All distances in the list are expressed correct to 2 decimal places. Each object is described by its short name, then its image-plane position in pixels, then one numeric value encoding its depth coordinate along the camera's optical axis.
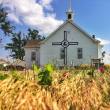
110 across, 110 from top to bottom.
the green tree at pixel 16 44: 31.62
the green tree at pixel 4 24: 22.50
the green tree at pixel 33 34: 32.81
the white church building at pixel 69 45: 19.45
